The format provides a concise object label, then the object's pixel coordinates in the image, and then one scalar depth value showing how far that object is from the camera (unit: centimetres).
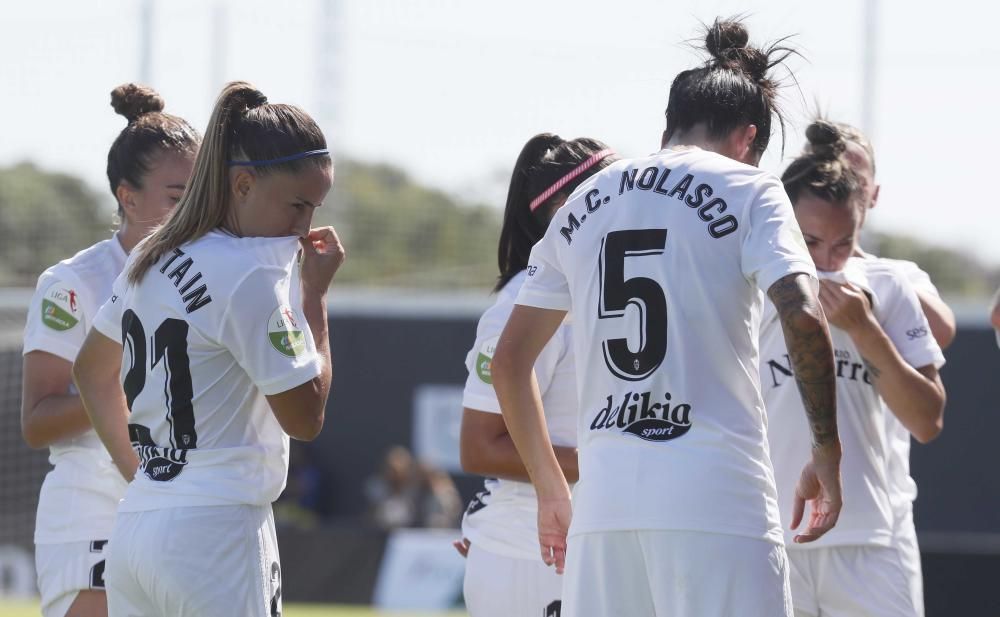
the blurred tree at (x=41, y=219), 3111
